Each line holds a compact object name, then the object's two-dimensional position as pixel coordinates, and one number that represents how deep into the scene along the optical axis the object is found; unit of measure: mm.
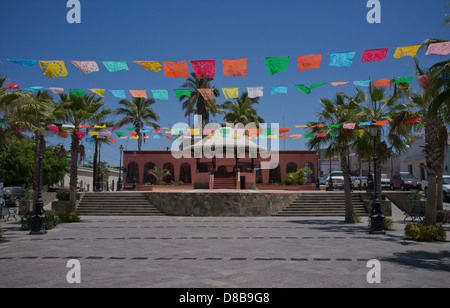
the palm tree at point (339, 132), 17562
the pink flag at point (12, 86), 14364
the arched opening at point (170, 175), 40516
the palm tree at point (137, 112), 45562
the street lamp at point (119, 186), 35103
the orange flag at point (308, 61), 14523
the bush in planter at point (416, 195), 22328
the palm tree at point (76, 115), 19375
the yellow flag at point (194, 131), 28806
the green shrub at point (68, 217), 18922
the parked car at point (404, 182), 32719
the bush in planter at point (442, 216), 16375
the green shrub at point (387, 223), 14930
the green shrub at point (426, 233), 12094
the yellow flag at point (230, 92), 17169
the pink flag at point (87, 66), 14781
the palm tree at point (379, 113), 17109
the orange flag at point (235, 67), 14570
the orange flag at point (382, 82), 15797
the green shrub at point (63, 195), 22875
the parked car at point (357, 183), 37456
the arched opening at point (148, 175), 40428
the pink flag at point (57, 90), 16688
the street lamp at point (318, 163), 39653
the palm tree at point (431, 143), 13102
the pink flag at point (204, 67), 14791
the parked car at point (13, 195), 30469
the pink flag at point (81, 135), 19859
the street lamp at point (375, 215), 13914
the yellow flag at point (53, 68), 14453
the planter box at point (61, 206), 22266
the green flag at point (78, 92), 17328
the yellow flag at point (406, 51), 13375
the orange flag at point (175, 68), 14820
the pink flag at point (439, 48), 10896
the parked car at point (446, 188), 27623
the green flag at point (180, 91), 17578
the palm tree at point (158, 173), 37375
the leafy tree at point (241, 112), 43281
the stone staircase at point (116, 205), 23156
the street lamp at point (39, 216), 14242
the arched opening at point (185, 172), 40812
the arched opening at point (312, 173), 40006
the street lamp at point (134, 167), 37944
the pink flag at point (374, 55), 13734
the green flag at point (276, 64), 14320
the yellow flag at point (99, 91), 16891
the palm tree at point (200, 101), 42438
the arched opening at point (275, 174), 40188
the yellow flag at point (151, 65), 14922
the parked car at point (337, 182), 37738
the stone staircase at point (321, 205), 22344
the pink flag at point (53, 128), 16552
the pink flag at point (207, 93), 18609
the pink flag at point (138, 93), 17250
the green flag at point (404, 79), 14841
